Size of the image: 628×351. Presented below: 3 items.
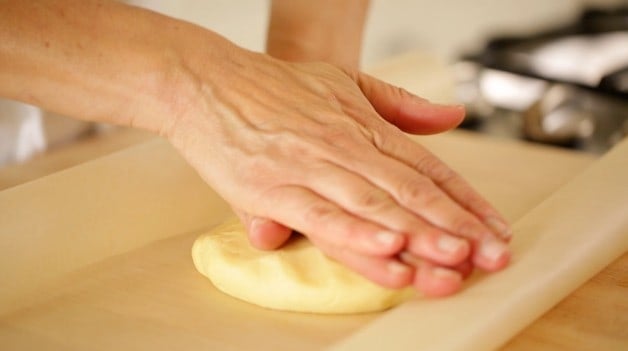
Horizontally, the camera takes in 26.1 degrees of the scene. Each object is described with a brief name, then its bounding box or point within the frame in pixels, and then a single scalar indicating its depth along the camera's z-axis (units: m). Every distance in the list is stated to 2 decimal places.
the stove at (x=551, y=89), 0.98
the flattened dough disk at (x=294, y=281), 0.65
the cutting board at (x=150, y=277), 0.62
